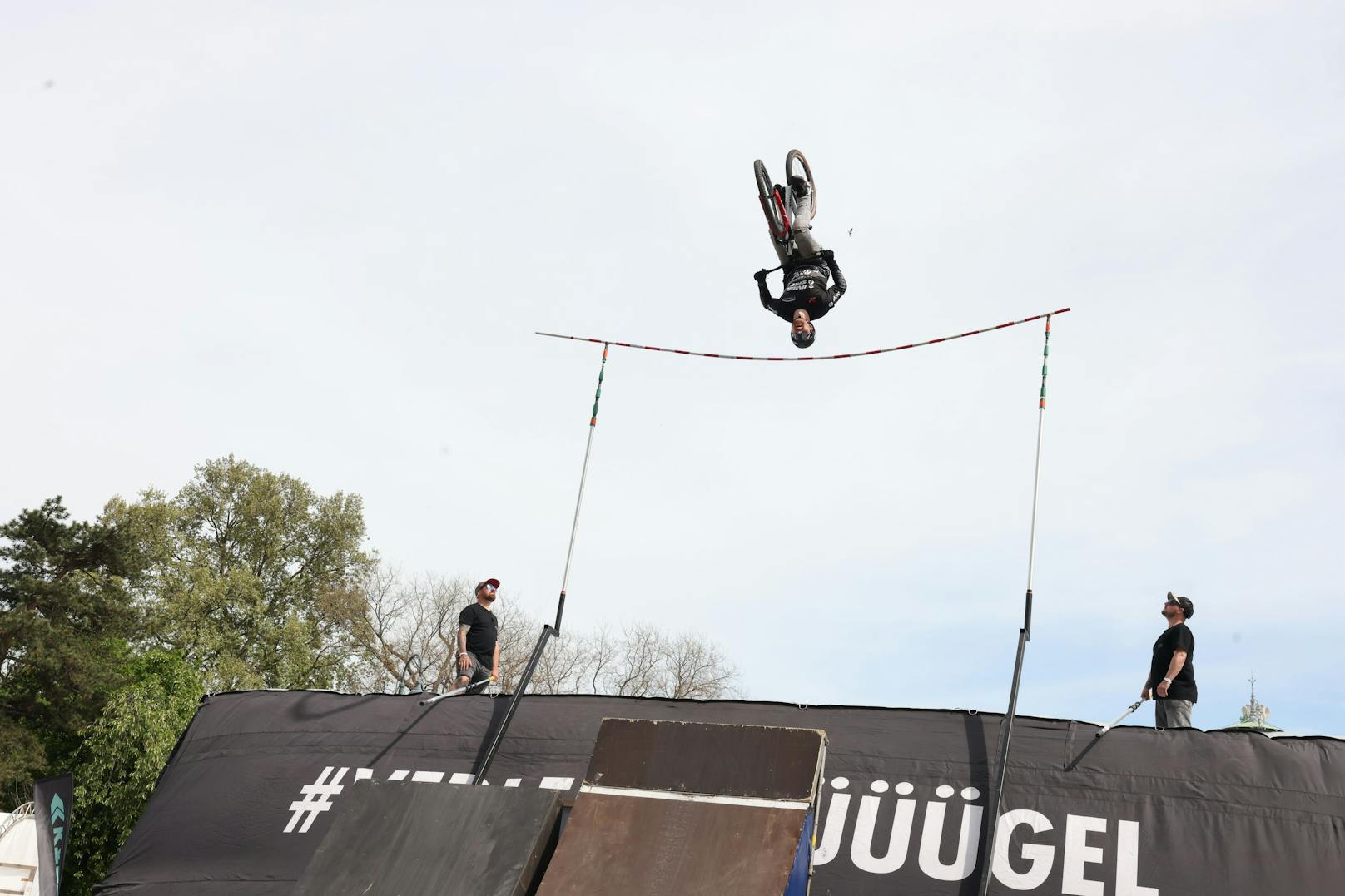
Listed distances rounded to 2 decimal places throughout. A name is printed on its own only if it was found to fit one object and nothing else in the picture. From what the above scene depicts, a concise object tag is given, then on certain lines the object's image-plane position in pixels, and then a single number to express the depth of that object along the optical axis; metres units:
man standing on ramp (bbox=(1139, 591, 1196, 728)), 7.41
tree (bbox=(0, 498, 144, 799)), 23.84
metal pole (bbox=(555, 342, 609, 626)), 9.30
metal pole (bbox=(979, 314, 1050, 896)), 6.31
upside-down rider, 9.57
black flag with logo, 11.80
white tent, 12.77
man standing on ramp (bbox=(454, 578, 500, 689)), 9.43
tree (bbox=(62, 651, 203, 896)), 24.67
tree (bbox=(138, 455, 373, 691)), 30.23
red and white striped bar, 9.71
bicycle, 9.23
